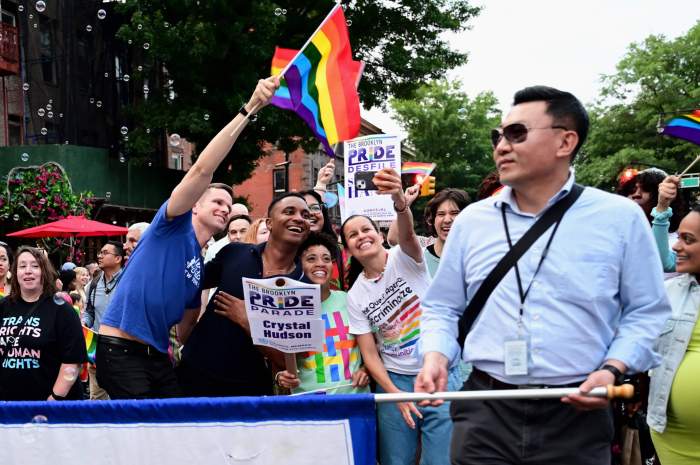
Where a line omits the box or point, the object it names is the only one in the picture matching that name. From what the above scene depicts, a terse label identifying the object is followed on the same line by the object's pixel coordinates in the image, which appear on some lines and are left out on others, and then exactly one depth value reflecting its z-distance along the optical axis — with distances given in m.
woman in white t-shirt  4.24
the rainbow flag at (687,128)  7.03
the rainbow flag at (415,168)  12.71
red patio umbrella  13.87
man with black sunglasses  2.55
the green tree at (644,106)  38.41
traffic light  9.06
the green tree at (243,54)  18.22
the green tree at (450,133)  43.50
